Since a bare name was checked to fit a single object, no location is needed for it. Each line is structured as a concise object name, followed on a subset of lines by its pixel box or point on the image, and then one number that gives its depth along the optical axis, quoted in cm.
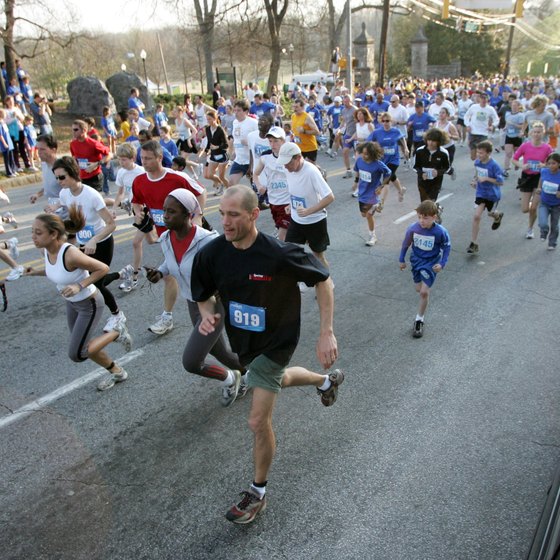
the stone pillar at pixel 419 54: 5606
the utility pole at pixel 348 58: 2270
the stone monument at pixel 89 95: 2538
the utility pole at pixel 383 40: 3103
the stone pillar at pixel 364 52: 4834
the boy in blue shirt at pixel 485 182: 778
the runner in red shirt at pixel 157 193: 542
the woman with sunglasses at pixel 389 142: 1030
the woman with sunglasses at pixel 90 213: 541
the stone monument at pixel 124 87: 2688
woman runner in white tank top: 428
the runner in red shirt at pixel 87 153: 873
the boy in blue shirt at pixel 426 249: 550
